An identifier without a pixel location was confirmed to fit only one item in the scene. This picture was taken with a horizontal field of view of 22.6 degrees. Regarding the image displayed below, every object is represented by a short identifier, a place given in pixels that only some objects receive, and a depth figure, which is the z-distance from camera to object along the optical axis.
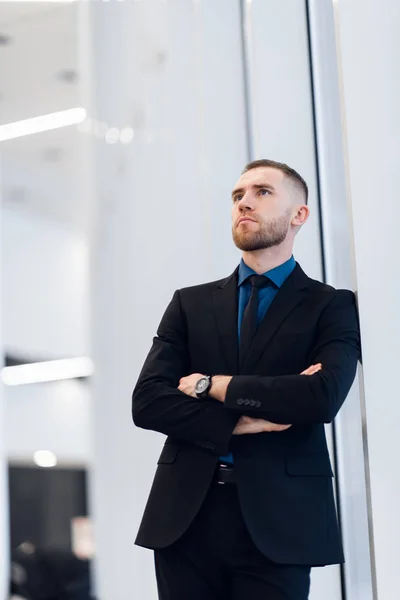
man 2.34
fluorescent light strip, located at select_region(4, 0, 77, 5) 8.05
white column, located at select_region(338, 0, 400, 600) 2.80
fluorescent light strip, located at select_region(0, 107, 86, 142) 10.63
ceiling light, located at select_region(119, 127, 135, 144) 6.66
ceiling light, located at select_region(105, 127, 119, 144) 7.17
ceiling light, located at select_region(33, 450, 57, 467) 13.07
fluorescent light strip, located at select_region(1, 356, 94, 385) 13.08
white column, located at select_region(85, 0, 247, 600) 4.60
